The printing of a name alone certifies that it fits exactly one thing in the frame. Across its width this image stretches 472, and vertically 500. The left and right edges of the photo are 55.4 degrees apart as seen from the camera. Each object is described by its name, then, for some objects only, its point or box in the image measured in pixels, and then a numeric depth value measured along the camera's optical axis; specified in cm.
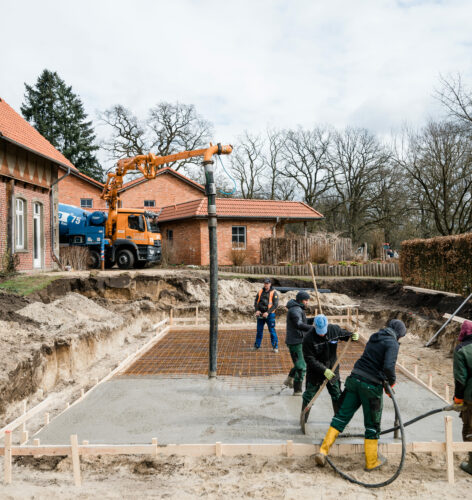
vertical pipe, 743
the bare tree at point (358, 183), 3541
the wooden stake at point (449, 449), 423
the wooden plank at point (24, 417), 497
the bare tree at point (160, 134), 3803
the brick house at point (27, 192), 1338
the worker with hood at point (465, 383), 446
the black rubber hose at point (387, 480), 404
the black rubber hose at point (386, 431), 445
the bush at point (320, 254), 2078
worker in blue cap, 511
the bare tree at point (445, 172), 2412
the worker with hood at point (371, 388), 436
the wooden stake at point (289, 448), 456
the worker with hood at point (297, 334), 644
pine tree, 3712
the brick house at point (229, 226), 2183
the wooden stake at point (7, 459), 411
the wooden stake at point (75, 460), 416
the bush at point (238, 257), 2138
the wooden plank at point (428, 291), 1233
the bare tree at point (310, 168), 3872
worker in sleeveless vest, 900
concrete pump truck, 1789
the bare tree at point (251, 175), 4150
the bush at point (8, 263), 1311
